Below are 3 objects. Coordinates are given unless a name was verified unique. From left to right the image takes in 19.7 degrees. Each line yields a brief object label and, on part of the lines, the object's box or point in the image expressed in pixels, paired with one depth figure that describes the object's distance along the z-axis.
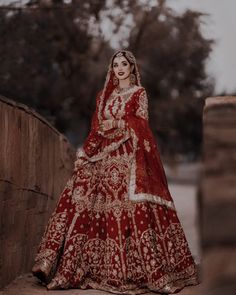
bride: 5.04
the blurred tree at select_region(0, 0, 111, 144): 10.16
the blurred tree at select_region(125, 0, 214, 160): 12.90
